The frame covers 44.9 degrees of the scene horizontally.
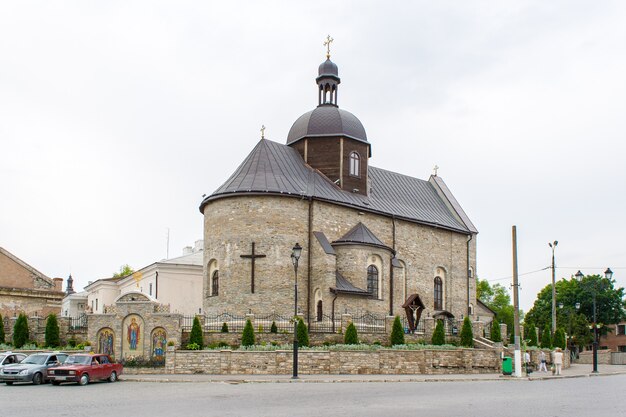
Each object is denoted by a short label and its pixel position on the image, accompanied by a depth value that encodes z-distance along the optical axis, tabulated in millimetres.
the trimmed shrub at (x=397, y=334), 34244
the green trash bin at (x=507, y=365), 30312
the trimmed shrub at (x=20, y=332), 33188
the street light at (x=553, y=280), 46256
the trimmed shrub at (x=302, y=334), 32150
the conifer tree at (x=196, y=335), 31234
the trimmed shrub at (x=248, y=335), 31805
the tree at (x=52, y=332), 32656
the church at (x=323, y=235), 37875
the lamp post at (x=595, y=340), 36469
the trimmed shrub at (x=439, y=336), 35750
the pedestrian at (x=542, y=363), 35500
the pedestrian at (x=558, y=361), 33688
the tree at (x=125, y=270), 86175
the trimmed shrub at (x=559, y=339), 43281
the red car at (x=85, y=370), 24453
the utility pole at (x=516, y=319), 29484
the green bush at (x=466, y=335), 36938
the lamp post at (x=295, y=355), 26984
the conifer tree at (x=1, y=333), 33750
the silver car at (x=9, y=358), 26578
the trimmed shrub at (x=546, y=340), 41188
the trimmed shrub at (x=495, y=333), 39062
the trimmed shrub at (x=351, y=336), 33156
